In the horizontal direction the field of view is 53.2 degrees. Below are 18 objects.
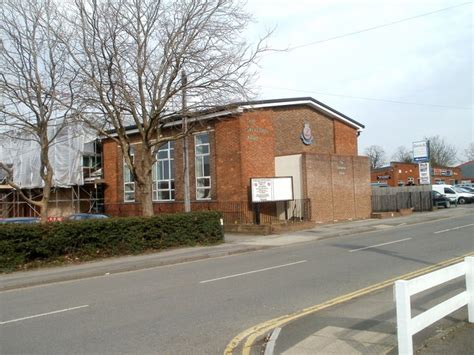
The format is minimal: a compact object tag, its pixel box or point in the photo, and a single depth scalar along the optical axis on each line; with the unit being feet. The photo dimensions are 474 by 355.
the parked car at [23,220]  68.18
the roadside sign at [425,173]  144.56
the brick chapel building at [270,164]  86.91
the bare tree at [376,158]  387.65
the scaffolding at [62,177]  114.01
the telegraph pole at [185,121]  62.18
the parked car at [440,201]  136.98
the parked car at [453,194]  152.50
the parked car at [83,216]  75.13
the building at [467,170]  318.45
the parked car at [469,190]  169.60
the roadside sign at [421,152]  144.08
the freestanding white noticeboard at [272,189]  81.41
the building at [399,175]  240.32
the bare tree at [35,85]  62.39
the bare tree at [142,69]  58.70
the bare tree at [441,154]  337.31
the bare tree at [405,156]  358.55
